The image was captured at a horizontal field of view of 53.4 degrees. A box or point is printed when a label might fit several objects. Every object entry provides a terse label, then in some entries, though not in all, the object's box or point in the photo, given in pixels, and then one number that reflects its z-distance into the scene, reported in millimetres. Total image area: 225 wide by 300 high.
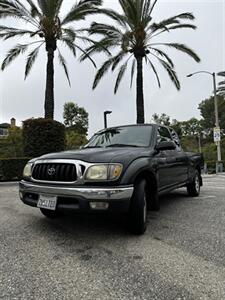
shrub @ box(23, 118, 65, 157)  9863
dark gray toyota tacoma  2789
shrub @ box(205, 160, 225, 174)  19909
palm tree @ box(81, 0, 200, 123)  11656
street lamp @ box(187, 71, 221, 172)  15838
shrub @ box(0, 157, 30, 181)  9106
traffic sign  15471
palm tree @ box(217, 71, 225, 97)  21677
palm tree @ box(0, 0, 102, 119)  10565
